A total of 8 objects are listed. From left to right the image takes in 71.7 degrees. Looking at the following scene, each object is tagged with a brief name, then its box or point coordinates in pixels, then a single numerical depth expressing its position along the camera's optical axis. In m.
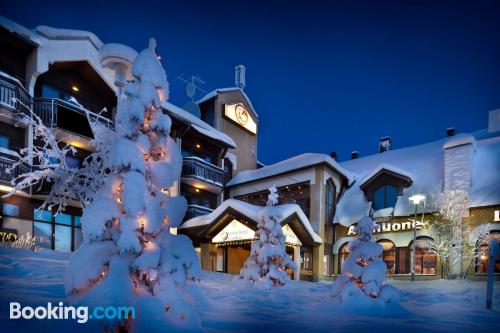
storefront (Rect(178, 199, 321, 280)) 18.06
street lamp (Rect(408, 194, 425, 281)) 15.98
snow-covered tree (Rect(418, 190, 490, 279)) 15.77
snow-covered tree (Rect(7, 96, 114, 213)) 12.88
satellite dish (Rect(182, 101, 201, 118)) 23.47
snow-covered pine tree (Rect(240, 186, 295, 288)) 13.62
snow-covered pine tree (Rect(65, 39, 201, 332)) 5.91
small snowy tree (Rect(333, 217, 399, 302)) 10.84
